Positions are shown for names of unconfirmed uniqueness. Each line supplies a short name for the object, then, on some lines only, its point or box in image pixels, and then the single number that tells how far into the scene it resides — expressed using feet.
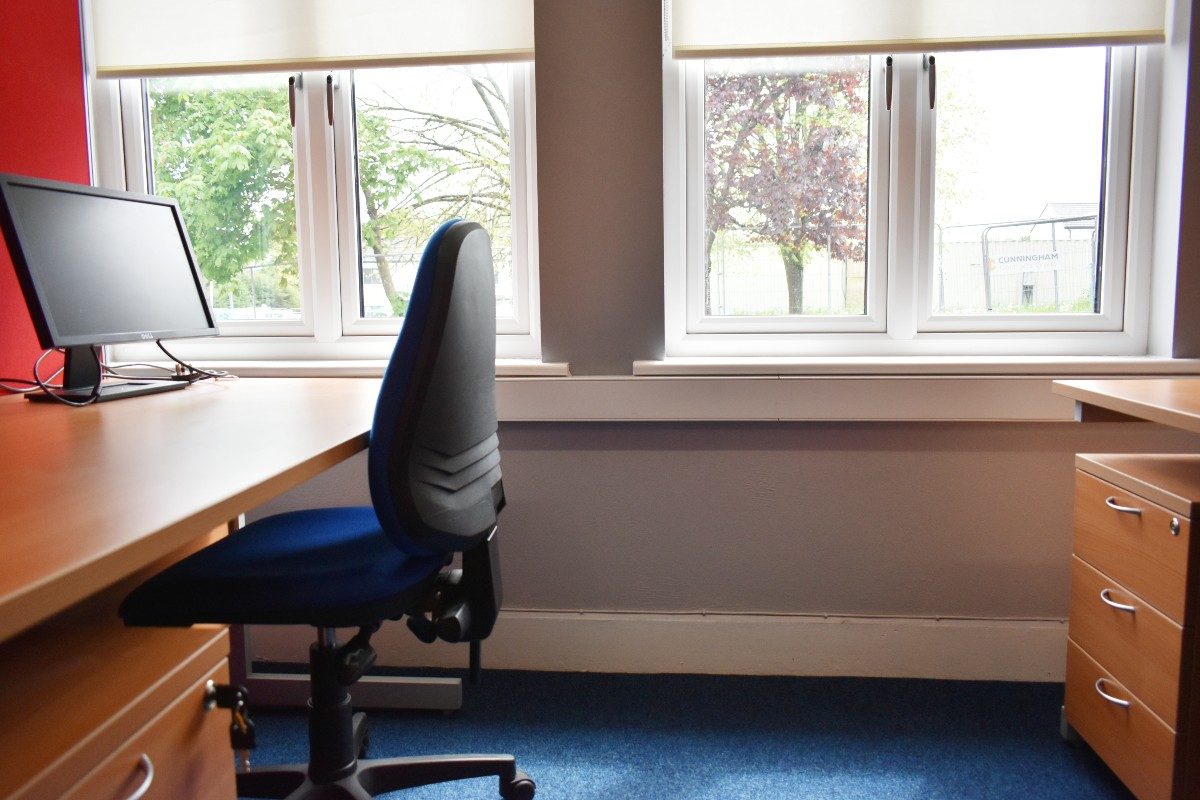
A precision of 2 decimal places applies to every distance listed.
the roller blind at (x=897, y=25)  6.60
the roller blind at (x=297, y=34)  6.89
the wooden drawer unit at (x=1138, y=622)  4.58
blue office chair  3.85
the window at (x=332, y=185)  7.43
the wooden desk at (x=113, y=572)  2.30
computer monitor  4.97
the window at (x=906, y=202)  7.04
